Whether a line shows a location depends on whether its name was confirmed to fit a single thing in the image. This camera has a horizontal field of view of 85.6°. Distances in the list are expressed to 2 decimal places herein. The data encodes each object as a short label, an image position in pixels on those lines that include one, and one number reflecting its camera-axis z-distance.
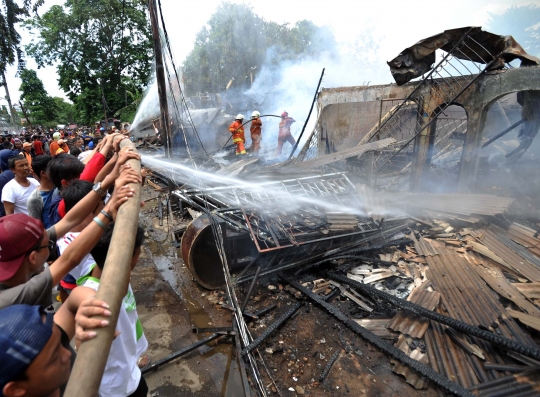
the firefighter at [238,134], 11.19
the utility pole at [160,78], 6.95
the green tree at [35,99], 36.50
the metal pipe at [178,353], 3.51
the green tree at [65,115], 40.77
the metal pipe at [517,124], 8.97
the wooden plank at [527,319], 3.79
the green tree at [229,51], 29.97
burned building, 3.60
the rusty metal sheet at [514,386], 3.07
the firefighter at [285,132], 12.28
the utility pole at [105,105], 24.94
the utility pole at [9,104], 32.44
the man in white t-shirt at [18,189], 4.28
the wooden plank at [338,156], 6.83
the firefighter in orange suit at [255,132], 11.93
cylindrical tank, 5.28
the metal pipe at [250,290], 4.62
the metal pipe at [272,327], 3.81
